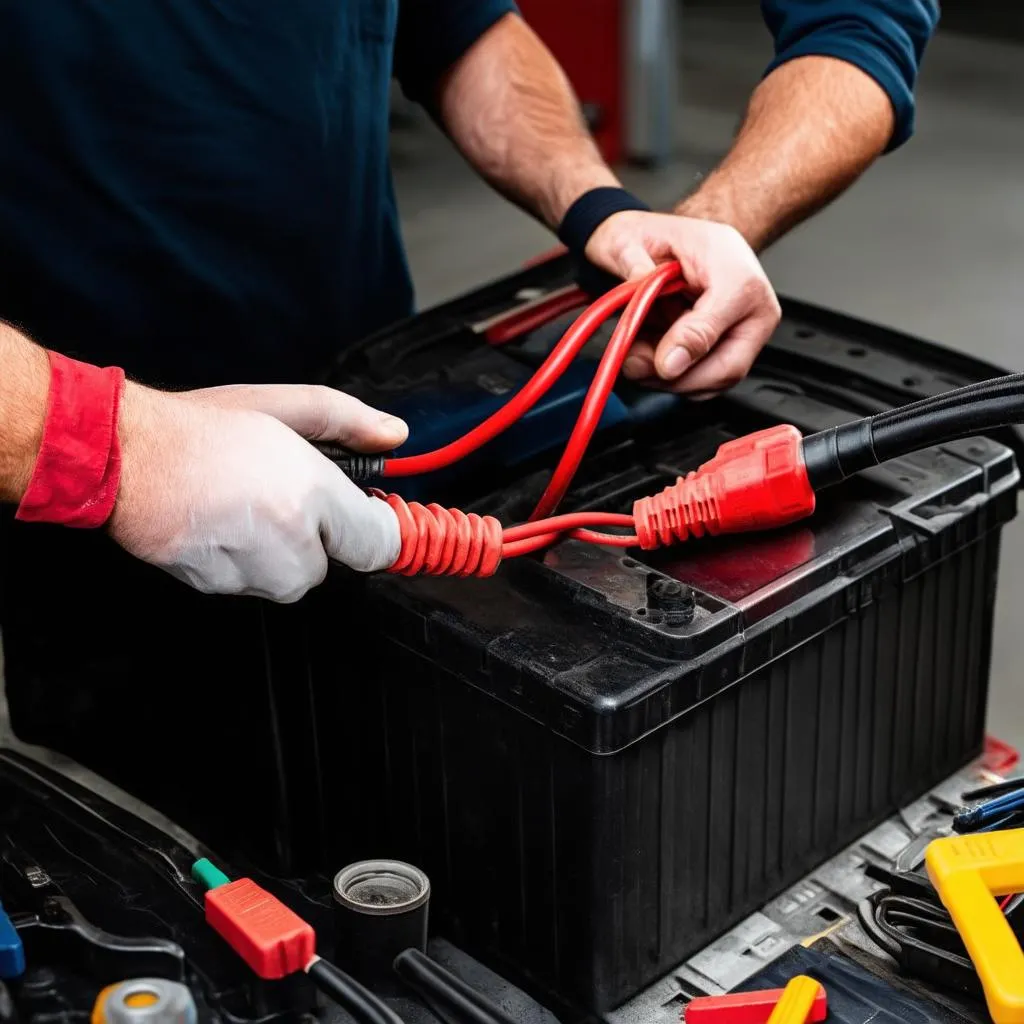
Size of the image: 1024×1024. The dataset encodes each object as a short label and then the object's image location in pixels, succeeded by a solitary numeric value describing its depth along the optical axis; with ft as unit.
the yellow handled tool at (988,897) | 3.60
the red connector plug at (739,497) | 4.02
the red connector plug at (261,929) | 3.62
